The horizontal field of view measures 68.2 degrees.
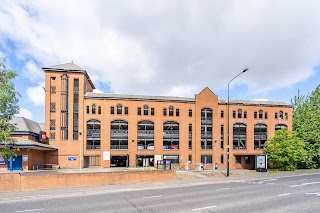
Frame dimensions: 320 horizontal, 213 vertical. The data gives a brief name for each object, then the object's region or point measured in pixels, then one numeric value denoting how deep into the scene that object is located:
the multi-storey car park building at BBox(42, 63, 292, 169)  40.72
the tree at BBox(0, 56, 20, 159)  15.96
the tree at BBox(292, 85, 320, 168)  45.47
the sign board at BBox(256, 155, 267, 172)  35.72
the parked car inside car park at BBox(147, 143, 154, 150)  43.78
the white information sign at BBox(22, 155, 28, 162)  32.12
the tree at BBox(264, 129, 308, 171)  38.06
